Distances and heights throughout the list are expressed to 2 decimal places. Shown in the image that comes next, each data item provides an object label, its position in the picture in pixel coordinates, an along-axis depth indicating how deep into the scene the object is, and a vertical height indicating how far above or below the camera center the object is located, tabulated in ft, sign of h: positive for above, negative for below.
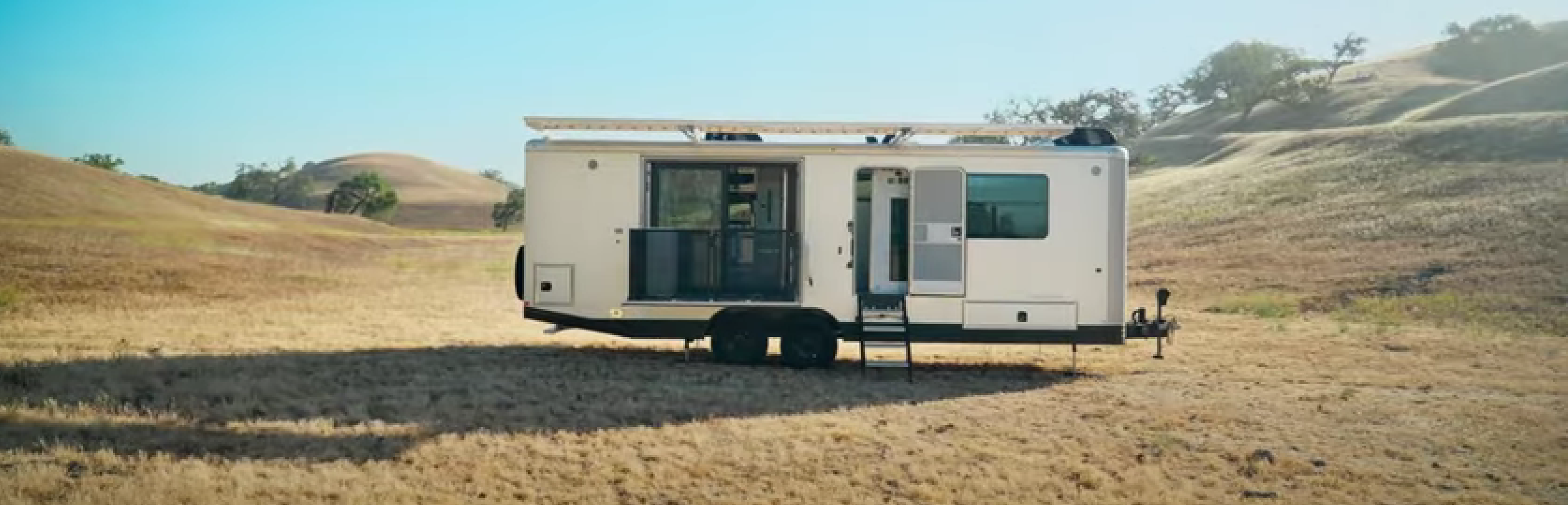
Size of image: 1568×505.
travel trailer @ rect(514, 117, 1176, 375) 40.83 -0.47
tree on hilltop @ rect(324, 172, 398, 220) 303.68 +9.58
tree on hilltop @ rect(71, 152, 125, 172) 260.62 +17.47
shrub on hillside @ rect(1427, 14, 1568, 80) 306.55 +57.14
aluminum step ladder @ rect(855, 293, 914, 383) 40.06 -3.42
